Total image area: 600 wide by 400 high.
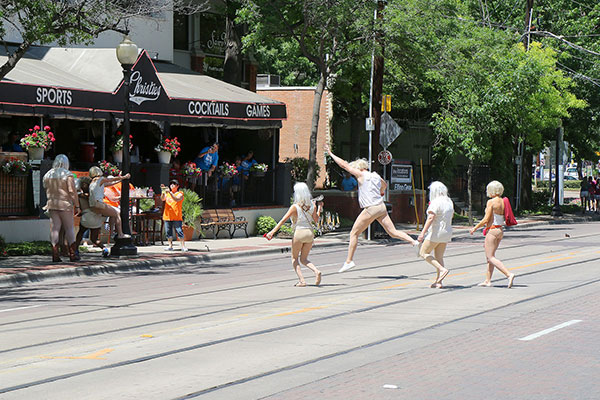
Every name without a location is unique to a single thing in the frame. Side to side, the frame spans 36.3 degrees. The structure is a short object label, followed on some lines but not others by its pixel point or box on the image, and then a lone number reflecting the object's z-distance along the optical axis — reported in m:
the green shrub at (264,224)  27.44
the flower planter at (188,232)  24.58
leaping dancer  15.76
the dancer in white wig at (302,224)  14.67
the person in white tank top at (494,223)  14.45
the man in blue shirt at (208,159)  26.09
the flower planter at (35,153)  21.40
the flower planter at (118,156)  23.86
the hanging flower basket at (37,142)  21.19
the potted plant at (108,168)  22.92
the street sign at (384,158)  28.27
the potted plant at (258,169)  27.91
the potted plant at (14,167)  20.77
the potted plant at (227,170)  26.59
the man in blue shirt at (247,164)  27.70
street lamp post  19.61
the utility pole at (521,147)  40.25
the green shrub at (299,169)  32.41
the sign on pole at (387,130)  28.89
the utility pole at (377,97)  27.58
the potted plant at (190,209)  23.88
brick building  38.97
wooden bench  25.65
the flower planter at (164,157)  24.72
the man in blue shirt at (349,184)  32.19
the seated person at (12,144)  21.73
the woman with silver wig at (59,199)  17.86
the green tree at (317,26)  25.98
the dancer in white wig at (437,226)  14.17
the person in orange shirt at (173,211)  20.91
